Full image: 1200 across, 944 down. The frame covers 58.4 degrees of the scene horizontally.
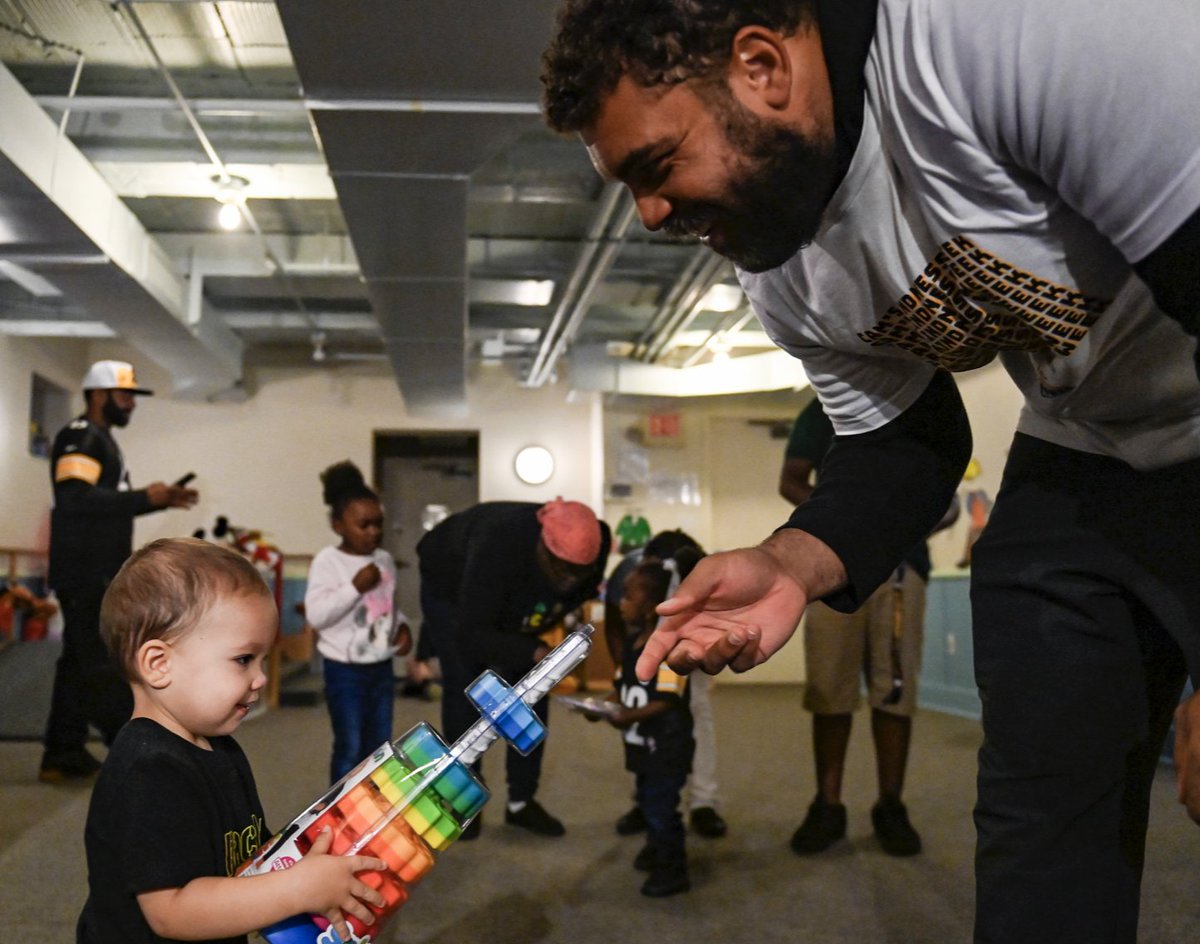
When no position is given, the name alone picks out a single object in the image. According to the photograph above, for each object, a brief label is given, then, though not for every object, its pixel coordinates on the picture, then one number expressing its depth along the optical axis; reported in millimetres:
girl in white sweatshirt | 2947
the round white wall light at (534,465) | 9031
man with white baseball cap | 3457
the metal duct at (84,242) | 4195
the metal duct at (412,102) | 3020
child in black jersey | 2465
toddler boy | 974
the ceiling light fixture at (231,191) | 4992
